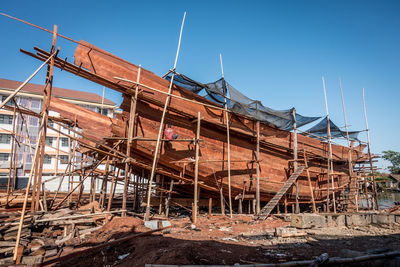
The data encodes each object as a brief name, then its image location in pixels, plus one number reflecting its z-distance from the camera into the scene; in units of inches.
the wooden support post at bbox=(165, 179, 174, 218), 371.6
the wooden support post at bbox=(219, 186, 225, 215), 385.9
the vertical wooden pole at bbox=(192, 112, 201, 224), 316.6
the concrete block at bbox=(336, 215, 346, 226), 349.7
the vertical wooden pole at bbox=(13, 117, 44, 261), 177.3
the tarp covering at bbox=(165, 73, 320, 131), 387.3
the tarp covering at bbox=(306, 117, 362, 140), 579.1
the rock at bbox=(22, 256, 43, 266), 188.1
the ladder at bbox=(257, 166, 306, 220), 376.8
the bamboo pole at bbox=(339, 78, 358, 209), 573.6
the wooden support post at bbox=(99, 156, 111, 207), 362.9
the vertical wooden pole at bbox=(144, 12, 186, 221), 289.7
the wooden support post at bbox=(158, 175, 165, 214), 390.8
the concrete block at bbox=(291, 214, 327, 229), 308.3
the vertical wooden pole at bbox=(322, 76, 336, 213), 556.4
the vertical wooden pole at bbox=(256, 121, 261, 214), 412.0
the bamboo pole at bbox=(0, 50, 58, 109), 197.9
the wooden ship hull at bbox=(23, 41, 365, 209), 308.0
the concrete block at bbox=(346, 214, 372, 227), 360.2
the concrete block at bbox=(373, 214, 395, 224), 387.2
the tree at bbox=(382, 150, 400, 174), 1951.3
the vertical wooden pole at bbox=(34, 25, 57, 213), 246.7
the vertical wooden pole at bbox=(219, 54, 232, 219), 383.2
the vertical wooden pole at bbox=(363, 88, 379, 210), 588.1
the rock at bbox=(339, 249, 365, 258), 158.9
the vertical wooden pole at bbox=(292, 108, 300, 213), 472.5
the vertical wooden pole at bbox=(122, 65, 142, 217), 288.2
